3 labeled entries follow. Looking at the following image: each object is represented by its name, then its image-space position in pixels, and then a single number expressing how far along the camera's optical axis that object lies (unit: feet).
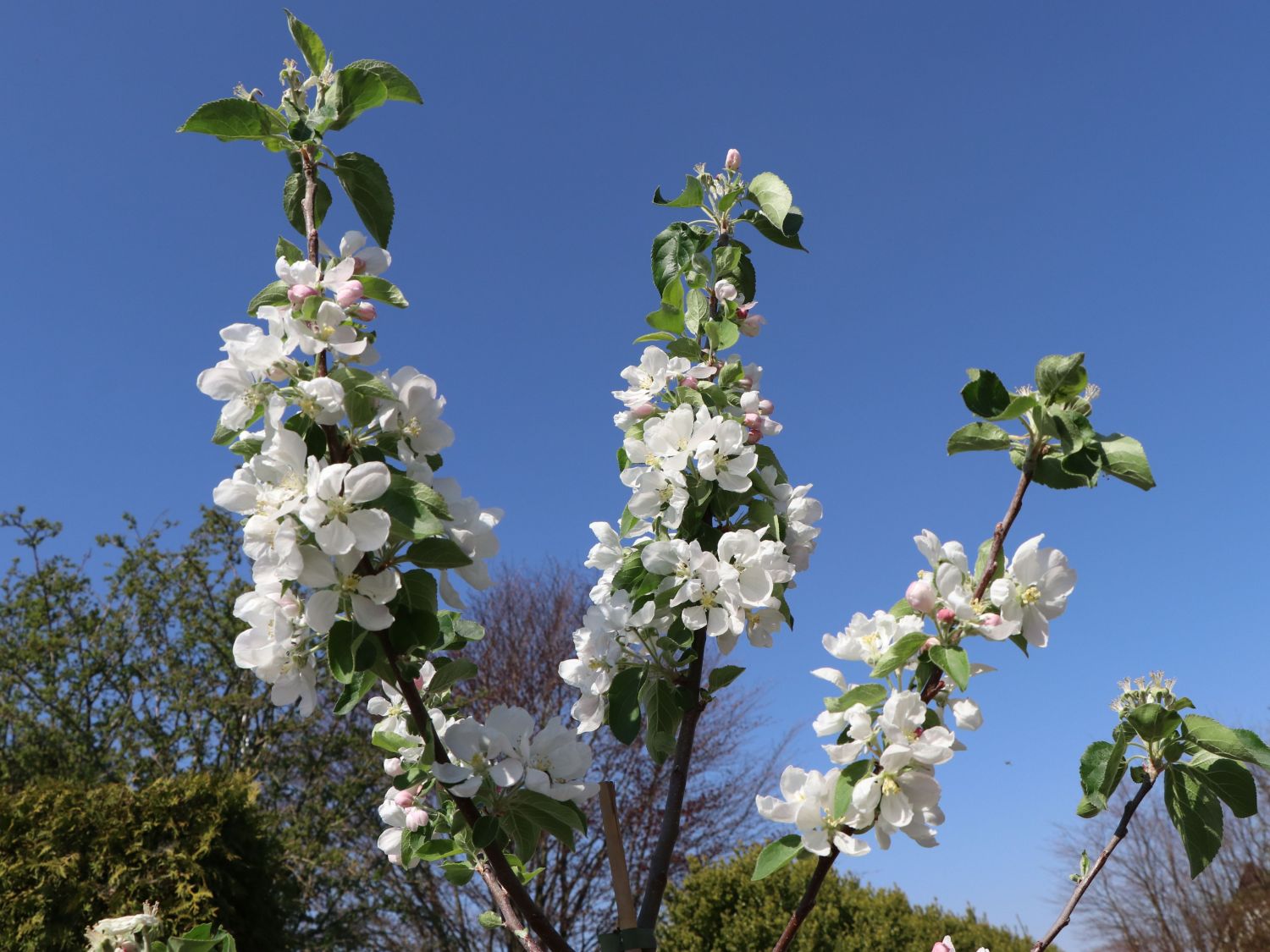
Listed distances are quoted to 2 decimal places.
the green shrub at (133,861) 16.02
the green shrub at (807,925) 18.79
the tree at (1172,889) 39.81
